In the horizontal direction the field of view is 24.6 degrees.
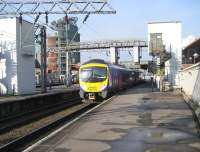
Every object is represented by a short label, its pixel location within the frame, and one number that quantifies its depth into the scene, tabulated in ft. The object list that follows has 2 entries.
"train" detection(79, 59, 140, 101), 108.37
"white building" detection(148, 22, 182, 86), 177.47
